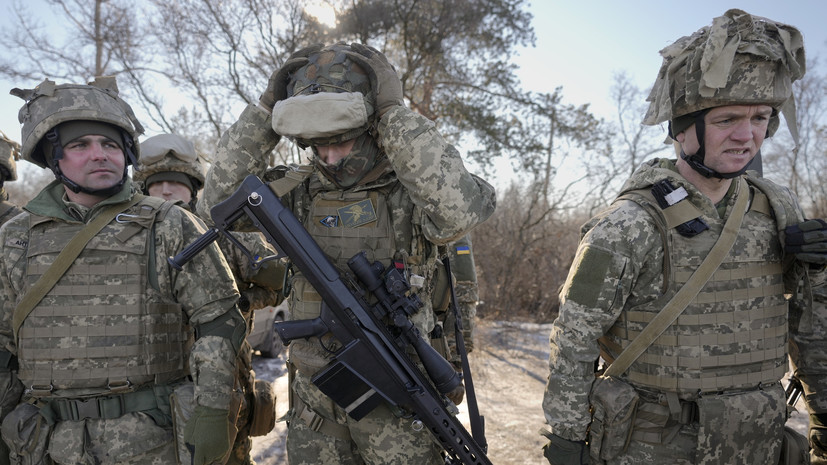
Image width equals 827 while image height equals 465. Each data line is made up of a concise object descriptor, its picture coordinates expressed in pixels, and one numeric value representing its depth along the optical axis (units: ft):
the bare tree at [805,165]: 61.16
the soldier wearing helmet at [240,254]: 10.29
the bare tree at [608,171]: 37.69
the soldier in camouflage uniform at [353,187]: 6.55
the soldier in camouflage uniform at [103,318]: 6.84
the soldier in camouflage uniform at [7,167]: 13.23
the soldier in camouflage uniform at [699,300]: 6.42
